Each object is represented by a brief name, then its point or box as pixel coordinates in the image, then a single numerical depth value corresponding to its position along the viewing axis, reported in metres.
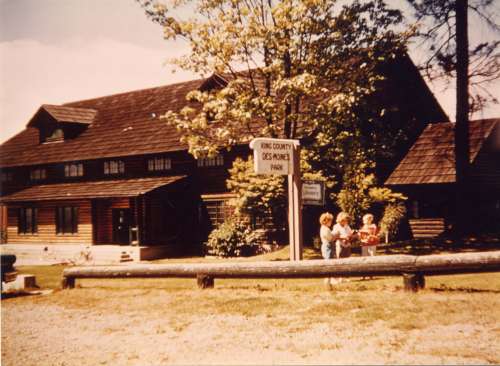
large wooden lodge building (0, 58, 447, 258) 23.83
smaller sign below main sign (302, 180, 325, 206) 9.45
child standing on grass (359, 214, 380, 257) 10.37
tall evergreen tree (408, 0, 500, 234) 14.60
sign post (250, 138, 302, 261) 8.82
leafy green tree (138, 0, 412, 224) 14.93
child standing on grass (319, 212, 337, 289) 10.01
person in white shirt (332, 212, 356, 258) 10.23
